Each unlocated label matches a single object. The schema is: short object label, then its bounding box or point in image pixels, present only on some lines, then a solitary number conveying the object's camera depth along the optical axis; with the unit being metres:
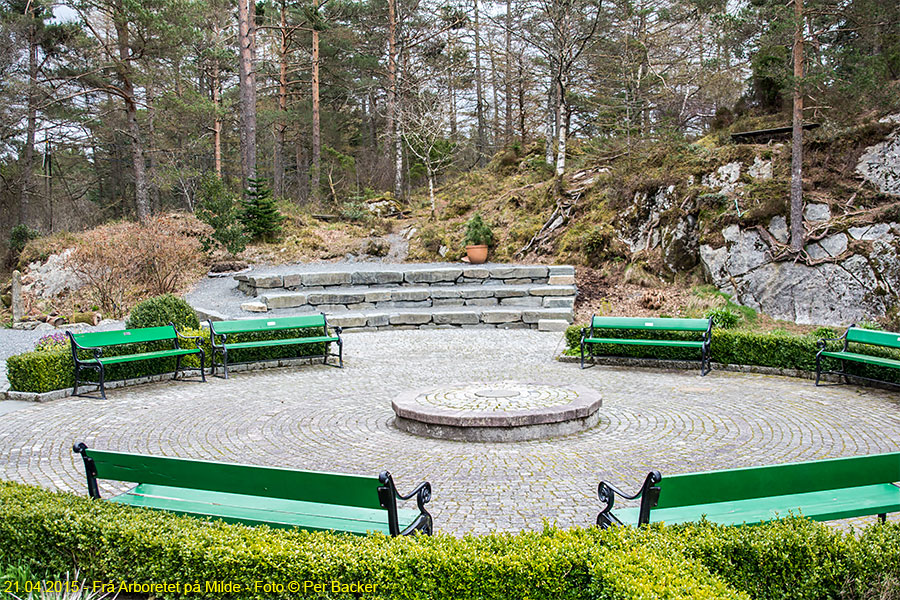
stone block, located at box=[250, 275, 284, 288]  14.27
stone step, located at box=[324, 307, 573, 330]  13.12
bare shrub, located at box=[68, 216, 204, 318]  13.42
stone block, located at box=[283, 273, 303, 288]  14.50
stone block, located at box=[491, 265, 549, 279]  15.17
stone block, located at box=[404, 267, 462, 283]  15.16
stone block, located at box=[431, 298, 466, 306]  14.35
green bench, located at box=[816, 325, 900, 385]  7.30
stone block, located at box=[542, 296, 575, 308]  13.80
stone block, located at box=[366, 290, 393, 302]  14.15
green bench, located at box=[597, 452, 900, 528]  3.00
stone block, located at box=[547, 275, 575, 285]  14.99
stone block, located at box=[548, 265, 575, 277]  15.23
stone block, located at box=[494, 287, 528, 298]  14.27
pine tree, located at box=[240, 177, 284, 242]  18.44
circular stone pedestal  5.89
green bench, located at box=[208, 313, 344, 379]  9.08
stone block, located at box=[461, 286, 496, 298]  14.35
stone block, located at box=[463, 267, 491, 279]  15.30
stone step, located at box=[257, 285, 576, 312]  13.89
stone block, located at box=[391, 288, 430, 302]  14.27
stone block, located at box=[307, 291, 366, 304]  13.80
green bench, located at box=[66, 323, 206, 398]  7.77
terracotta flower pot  17.36
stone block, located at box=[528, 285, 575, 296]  14.23
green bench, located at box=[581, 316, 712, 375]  8.90
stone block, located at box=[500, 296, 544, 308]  14.09
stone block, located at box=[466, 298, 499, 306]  14.34
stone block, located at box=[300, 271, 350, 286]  14.66
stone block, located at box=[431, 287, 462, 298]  14.34
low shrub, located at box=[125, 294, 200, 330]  9.05
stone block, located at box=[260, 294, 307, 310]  13.26
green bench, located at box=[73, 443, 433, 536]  2.99
